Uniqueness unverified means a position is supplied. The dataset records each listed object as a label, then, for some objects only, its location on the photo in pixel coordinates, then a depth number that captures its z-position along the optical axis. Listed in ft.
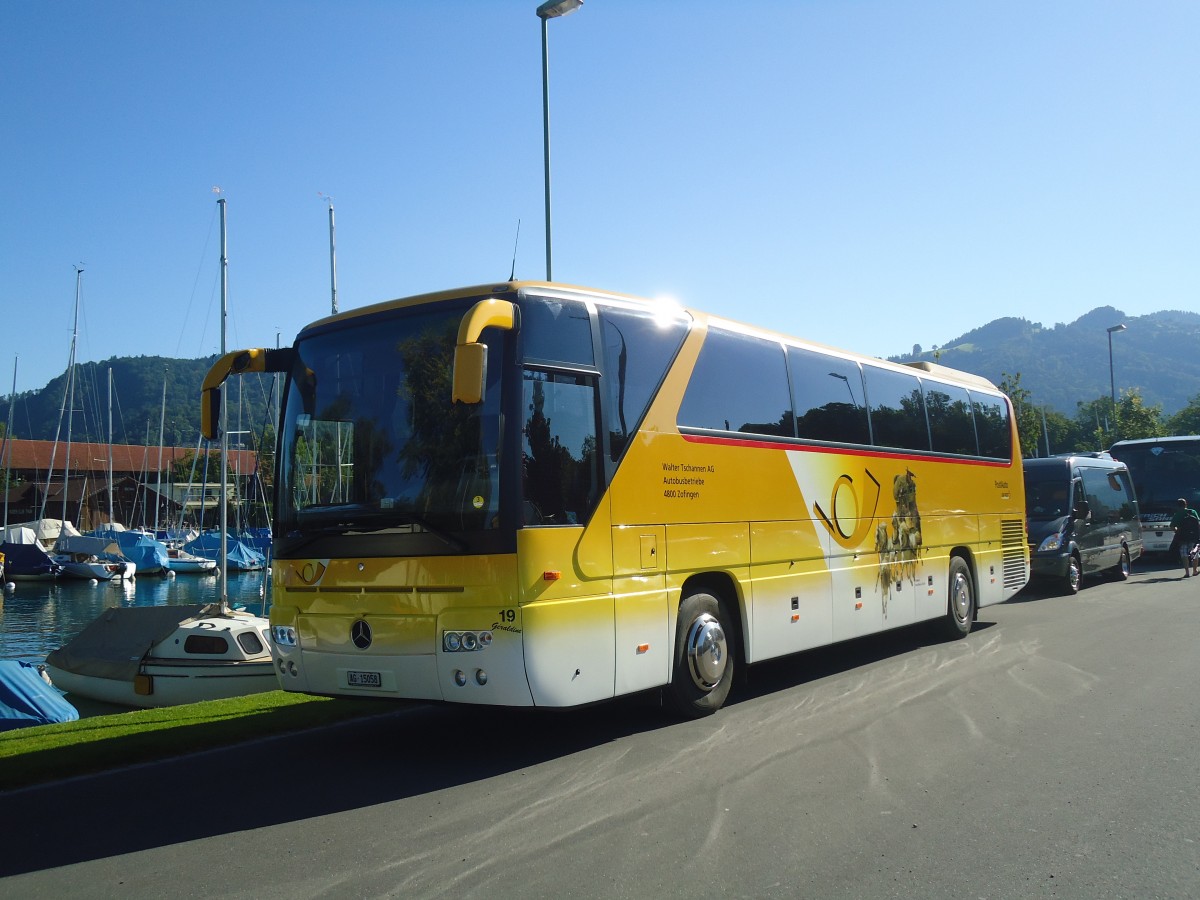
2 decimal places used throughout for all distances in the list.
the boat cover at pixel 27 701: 49.90
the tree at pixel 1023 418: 177.68
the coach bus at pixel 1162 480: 94.99
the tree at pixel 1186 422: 297.43
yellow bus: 24.85
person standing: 80.79
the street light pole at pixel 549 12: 53.06
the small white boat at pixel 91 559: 197.98
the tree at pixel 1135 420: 195.83
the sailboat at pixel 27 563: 195.83
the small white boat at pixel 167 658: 65.10
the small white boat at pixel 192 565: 214.48
